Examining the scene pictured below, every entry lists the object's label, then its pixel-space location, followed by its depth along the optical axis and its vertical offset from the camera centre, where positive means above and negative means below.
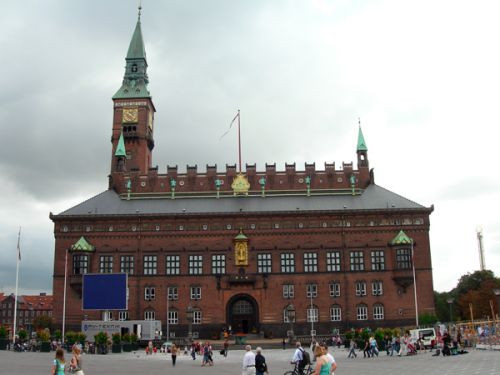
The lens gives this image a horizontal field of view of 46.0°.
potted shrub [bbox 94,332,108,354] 49.25 -3.05
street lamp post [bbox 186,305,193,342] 58.73 -1.20
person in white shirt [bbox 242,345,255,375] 19.22 -2.04
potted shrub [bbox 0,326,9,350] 53.16 -2.85
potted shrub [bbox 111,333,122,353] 51.28 -3.33
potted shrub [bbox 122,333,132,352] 53.12 -3.42
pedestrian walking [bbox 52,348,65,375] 15.91 -1.53
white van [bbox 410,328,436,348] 46.12 -2.92
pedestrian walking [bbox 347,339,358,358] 40.47 -3.43
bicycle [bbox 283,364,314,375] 22.08 -2.67
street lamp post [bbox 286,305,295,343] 58.50 -1.30
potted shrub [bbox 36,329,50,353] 51.44 -2.99
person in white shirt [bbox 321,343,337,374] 15.39 -1.63
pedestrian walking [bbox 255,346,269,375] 19.73 -2.09
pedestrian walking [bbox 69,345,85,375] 17.54 -1.69
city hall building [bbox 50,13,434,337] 69.00 +4.84
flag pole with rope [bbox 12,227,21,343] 59.94 +5.57
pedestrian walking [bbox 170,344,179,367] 34.96 -2.96
